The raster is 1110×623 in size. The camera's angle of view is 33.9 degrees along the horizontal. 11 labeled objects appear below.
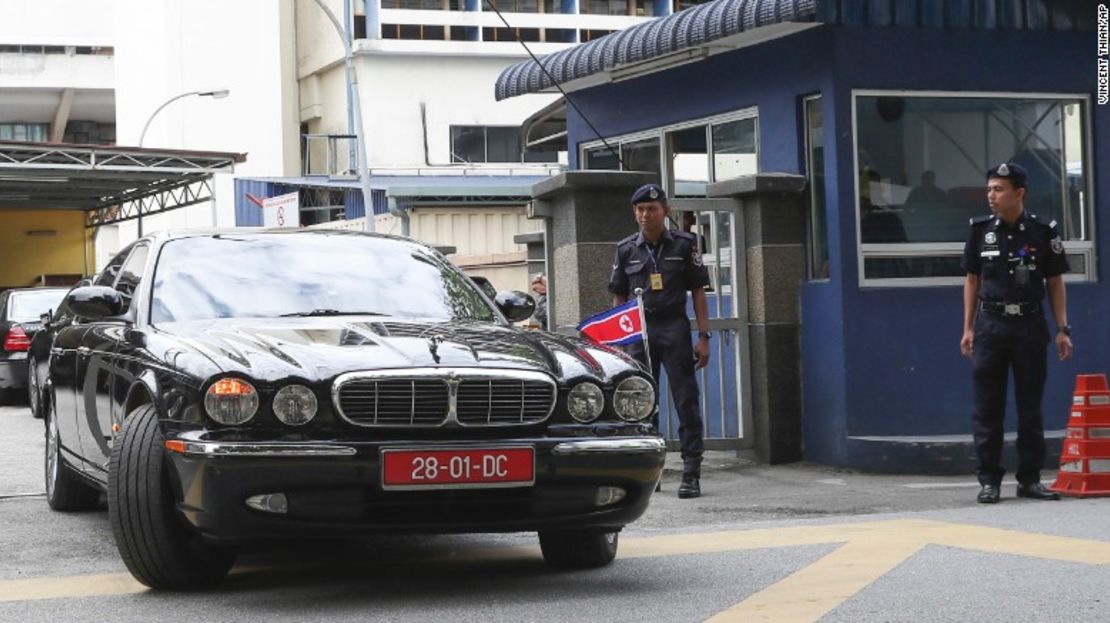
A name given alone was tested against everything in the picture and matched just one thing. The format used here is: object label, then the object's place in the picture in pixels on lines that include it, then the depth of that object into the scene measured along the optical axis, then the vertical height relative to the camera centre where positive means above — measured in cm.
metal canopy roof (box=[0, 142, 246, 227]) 3550 +360
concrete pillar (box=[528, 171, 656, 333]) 1219 +68
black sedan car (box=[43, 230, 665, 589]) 623 -33
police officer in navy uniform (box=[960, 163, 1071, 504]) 993 -3
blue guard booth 1181 +103
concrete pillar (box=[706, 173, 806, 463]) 1218 +6
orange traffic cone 1005 -74
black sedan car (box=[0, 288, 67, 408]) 2255 +26
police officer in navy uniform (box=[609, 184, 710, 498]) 1045 +19
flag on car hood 1043 +1
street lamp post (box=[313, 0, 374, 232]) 3044 +338
